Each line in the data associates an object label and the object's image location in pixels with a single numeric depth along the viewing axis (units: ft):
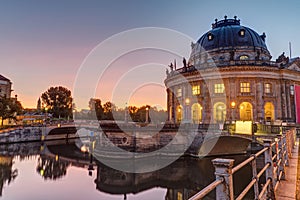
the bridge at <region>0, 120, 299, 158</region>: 85.74
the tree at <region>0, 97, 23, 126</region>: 130.93
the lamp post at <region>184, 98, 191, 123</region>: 121.49
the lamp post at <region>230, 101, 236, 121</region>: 105.52
